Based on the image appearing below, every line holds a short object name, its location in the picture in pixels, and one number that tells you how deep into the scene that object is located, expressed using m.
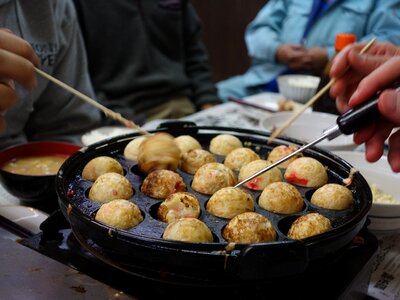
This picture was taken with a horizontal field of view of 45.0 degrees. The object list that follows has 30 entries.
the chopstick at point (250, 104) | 0.93
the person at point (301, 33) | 1.23
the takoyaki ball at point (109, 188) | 0.44
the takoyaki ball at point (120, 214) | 0.40
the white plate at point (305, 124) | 0.76
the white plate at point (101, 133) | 0.74
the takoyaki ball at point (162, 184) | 0.45
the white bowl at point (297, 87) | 0.99
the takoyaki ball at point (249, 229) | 0.38
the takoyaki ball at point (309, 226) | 0.39
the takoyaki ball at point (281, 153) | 0.53
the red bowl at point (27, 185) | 0.51
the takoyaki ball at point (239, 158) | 0.53
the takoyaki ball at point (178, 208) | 0.41
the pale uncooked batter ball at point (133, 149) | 0.53
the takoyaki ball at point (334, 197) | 0.44
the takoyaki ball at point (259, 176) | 0.49
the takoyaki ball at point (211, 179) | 0.47
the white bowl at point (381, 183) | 0.49
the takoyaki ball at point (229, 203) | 0.42
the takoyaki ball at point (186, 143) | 0.55
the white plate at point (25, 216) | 0.48
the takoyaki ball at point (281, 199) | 0.44
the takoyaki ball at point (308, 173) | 0.49
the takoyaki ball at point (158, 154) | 0.48
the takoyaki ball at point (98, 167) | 0.48
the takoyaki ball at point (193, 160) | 0.51
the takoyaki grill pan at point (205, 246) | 0.33
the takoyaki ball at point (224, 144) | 0.56
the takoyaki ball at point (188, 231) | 0.37
